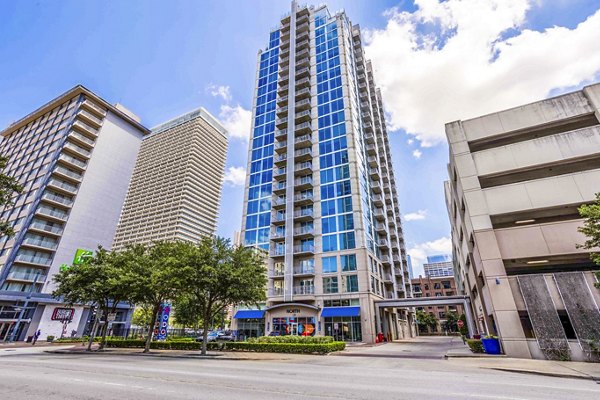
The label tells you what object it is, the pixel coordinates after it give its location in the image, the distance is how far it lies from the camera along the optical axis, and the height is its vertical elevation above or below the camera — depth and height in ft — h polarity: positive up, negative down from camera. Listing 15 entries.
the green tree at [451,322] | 240.75 +5.99
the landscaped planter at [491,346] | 63.57 -3.26
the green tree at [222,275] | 72.18 +12.58
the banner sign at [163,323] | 97.09 +2.00
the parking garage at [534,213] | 57.41 +26.24
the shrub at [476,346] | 67.51 -3.47
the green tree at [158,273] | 74.02 +13.50
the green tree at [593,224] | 44.57 +15.47
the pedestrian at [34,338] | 111.77 -3.18
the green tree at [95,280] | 84.99 +13.58
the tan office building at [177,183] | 398.83 +200.14
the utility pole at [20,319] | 125.49 +4.12
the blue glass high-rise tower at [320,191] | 126.93 +68.22
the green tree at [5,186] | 55.52 +25.84
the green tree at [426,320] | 252.56 +7.92
